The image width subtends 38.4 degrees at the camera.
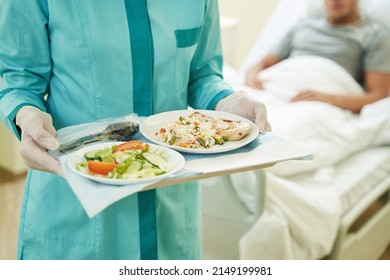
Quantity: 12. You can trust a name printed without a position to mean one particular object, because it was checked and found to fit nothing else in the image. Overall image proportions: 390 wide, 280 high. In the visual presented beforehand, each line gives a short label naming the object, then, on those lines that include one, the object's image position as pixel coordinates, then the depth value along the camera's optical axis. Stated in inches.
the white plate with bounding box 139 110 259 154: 43.1
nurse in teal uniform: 43.3
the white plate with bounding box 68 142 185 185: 36.5
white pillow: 114.0
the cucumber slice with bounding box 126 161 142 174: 38.4
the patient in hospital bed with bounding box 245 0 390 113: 99.0
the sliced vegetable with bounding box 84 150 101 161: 39.7
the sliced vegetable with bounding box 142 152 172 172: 38.8
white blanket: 74.2
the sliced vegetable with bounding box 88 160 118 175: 38.1
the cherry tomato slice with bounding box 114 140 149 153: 41.6
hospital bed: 74.3
